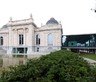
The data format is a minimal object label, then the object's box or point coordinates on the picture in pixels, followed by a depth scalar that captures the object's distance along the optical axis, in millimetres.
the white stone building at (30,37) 21880
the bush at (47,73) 1612
